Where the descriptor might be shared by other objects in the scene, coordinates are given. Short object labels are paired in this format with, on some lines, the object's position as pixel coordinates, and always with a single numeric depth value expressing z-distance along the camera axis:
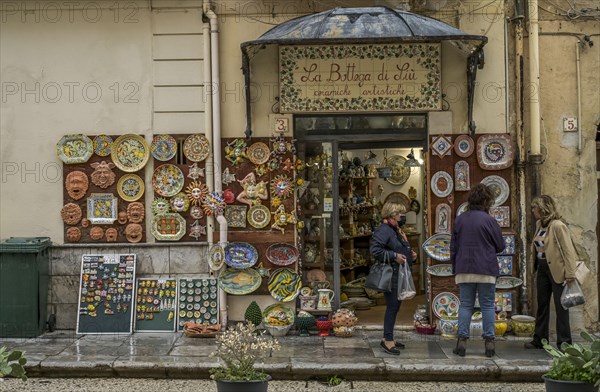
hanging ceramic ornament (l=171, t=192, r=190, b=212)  9.98
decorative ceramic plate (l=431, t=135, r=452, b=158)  9.91
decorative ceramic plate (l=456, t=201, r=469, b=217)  9.90
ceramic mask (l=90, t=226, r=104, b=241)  10.09
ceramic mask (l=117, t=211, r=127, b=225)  10.07
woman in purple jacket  8.48
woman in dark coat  8.63
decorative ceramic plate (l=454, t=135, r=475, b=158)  9.89
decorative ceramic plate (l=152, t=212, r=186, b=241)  10.02
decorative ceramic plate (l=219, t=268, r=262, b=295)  9.93
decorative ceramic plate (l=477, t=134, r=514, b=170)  9.87
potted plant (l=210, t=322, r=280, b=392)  6.09
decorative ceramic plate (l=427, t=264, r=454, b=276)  9.87
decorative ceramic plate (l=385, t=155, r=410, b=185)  11.32
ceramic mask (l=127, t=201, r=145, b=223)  10.06
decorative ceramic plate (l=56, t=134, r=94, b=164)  10.04
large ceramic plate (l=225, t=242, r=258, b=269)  9.93
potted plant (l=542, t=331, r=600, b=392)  5.93
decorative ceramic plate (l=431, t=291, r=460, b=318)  9.87
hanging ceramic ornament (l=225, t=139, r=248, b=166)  10.00
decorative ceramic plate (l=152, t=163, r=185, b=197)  10.04
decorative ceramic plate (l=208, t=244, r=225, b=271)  9.87
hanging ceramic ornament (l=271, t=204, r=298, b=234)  9.97
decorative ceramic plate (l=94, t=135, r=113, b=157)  10.06
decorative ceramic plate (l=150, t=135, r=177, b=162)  10.03
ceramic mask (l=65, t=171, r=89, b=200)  10.05
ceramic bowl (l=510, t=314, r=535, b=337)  9.54
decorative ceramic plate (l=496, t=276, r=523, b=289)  9.77
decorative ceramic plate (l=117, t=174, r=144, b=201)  10.08
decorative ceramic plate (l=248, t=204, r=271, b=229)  10.00
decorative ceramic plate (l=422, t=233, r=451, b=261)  9.84
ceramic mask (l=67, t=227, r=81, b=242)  10.08
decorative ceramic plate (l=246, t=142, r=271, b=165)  10.00
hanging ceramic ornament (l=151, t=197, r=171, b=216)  10.00
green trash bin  9.58
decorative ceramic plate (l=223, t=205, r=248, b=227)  10.02
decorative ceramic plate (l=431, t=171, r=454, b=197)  9.91
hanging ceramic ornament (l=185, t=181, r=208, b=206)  9.98
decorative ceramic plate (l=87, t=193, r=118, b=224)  10.09
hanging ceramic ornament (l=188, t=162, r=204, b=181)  9.99
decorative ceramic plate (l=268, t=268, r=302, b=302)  9.95
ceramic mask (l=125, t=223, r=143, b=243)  10.05
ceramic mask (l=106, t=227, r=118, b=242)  10.08
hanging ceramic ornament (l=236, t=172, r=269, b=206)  9.97
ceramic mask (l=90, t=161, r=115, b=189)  10.05
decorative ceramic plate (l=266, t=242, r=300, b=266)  9.96
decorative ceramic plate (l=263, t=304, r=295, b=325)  9.73
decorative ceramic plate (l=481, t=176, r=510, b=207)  9.88
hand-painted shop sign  9.88
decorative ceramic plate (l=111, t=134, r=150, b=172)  10.04
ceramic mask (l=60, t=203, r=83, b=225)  10.06
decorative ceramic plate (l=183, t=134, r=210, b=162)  9.98
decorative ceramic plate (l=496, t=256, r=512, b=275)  9.84
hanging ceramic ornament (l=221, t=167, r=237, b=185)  10.05
